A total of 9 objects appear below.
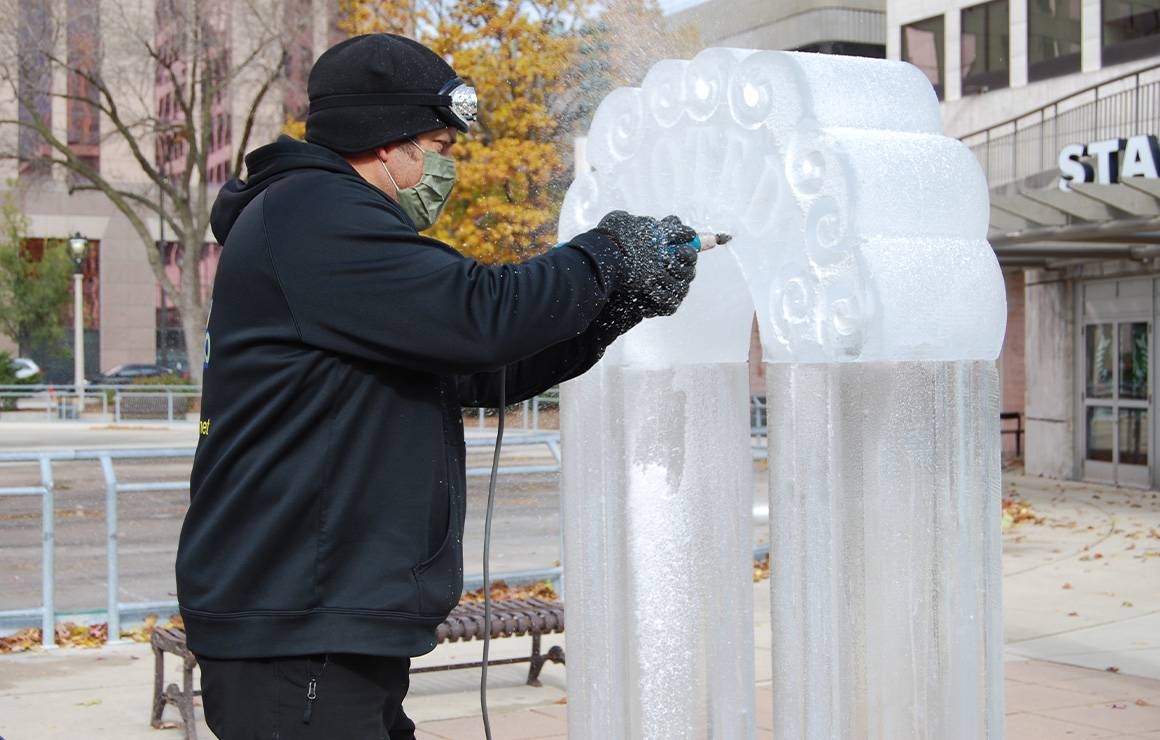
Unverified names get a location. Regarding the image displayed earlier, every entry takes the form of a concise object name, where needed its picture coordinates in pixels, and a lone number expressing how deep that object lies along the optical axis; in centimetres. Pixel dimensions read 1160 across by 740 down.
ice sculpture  275
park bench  505
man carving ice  203
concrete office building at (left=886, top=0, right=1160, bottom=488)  1332
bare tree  2473
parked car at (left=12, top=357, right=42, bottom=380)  3873
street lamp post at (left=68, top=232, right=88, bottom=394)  2803
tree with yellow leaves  634
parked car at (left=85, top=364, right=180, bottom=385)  3846
